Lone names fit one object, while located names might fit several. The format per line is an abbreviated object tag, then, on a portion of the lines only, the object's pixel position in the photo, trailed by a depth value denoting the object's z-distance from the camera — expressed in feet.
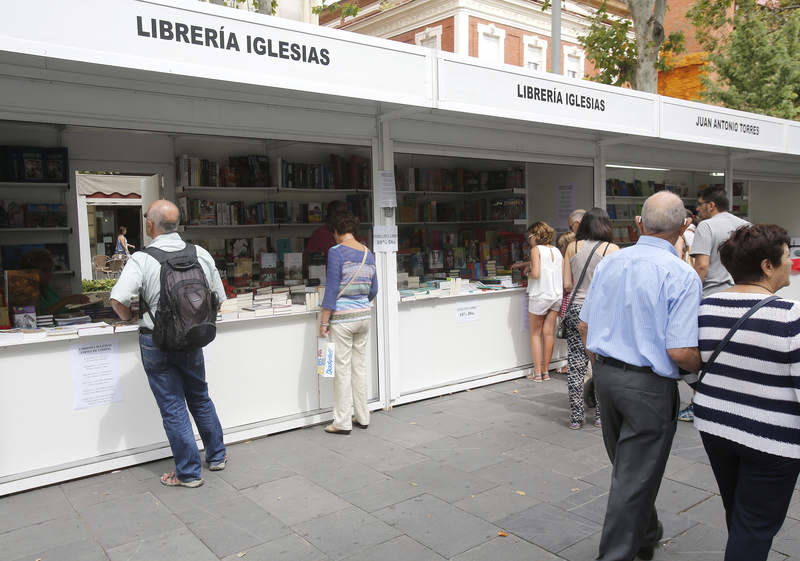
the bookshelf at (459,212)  26.35
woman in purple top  15.96
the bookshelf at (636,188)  30.30
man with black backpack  12.30
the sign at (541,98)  16.08
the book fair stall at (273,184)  12.89
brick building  73.51
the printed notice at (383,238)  18.19
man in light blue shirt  8.55
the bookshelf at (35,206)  20.42
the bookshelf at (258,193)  22.57
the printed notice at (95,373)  13.82
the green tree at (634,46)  38.50
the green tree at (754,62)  48.70
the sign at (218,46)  10.40
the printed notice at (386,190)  18.13
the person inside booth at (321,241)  21.47
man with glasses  16.52
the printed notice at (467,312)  20.72
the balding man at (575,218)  20.62
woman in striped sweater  7.34
